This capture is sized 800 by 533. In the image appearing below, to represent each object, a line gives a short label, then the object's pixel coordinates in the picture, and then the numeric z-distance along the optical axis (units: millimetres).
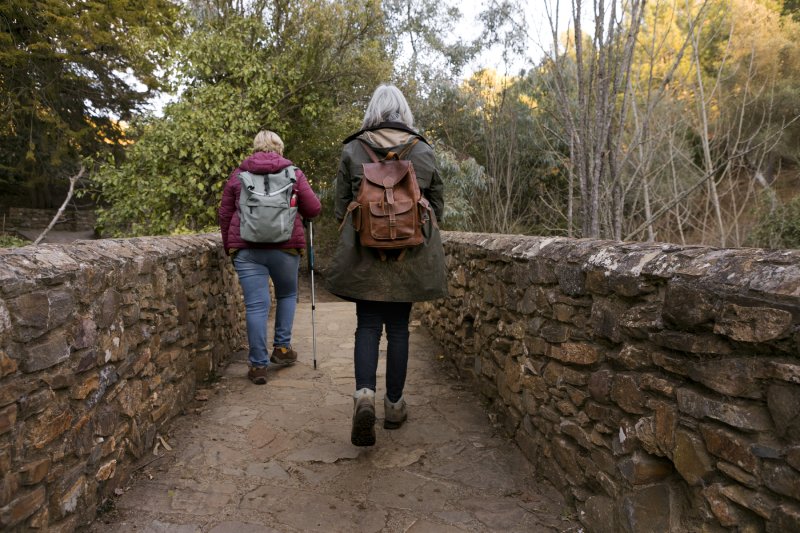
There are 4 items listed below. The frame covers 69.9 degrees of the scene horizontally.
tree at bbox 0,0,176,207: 10578
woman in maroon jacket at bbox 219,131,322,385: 4180
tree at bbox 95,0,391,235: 8539
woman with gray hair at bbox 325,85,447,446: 3072
